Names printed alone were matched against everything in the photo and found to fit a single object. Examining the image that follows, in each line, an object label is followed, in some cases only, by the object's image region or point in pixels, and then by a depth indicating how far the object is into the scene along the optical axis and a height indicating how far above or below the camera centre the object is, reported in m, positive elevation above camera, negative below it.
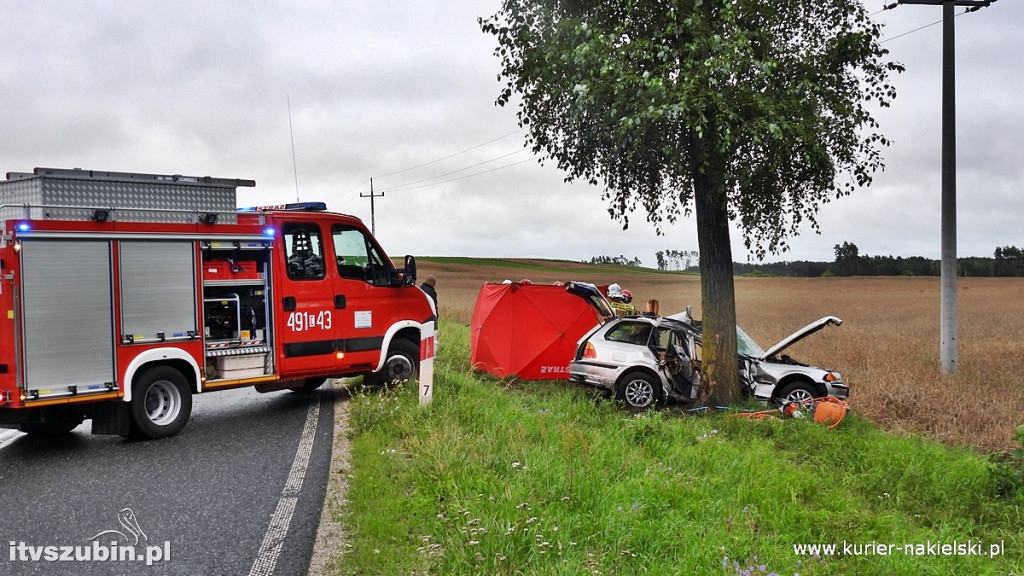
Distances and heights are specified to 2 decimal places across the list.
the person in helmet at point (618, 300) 14.20 -0.56
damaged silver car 11.14 -1.48
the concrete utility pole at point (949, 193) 14.20 +1.39
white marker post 8.87 -1.12
